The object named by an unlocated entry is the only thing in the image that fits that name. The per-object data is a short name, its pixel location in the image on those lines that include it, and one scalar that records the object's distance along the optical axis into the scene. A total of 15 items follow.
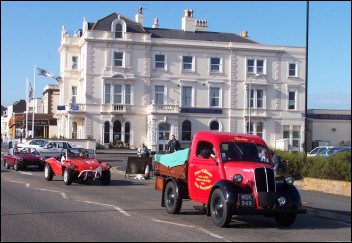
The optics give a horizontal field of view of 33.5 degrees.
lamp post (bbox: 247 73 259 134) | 64.71
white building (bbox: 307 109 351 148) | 60.78
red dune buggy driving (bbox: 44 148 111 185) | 22.88
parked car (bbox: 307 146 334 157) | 40.43
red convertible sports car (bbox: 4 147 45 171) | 31.52
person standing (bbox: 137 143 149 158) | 36.42
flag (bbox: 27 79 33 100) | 61.26
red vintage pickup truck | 12.54
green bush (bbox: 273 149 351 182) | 20.09
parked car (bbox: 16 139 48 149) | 42.92
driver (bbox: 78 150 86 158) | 24.31
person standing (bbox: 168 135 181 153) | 30.69
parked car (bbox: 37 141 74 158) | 39.56
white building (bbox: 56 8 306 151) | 63.50
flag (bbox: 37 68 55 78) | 67.62
